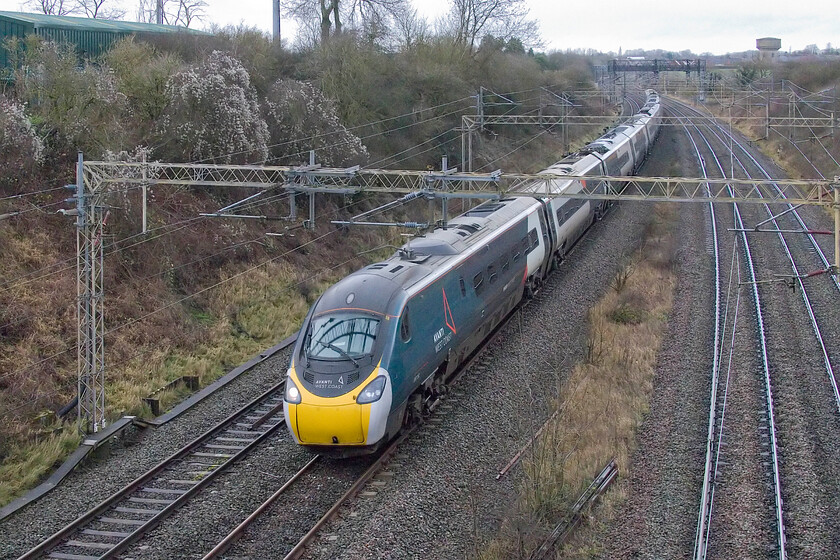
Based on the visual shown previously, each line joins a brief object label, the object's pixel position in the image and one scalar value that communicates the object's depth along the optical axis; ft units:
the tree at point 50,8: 192.40
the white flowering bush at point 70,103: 82.38
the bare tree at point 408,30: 154.40
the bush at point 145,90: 91.25
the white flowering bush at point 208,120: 90.02
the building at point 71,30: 103.62
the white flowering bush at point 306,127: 103.71
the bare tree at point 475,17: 176.96
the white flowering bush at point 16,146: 76.95
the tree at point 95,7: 205.46
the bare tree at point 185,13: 214.69
